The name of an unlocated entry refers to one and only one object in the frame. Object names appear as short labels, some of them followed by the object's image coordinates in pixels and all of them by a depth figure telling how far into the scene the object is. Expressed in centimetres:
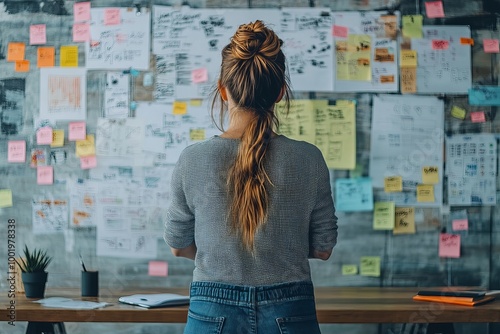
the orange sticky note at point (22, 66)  380
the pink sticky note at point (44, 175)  378
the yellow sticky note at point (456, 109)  379
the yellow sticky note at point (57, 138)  378
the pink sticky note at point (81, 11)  378
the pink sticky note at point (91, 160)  377
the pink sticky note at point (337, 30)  376
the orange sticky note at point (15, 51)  379
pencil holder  332
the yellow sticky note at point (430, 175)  379
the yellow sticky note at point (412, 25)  377
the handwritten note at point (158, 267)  378
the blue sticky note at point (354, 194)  376
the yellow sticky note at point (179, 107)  376
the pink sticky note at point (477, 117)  379
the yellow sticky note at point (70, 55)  379
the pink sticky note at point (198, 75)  376
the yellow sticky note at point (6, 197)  380
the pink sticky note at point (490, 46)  379
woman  181
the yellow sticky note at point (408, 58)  378
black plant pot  322
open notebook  297
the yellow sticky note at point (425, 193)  379
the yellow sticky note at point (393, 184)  378
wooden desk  291
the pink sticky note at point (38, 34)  379
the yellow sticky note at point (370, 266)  377
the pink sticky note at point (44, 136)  379
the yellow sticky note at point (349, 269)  377
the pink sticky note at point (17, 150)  379
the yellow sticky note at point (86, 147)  377
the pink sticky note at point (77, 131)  377
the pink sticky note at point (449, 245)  378
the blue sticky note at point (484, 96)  379
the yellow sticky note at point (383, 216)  377
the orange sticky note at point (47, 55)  379
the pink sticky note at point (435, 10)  377
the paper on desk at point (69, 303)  299
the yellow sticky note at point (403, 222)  378
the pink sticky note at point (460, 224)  379
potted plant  322
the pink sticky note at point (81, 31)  379
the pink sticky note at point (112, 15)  378
